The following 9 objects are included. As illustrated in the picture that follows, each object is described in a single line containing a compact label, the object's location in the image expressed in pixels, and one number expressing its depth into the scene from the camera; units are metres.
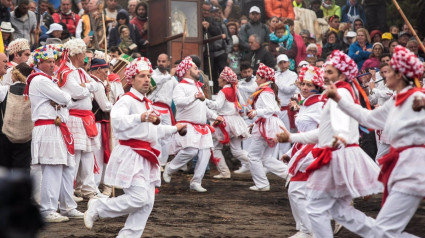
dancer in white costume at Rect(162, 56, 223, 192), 19.66
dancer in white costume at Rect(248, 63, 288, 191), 20.22
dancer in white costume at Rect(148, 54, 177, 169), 21.93
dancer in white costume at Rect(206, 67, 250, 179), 21.70
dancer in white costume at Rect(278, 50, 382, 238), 10.64
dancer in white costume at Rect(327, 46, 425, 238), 9.66
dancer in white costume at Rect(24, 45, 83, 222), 13.76
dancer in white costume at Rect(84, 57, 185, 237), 11.58
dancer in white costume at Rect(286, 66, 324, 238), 12.84
